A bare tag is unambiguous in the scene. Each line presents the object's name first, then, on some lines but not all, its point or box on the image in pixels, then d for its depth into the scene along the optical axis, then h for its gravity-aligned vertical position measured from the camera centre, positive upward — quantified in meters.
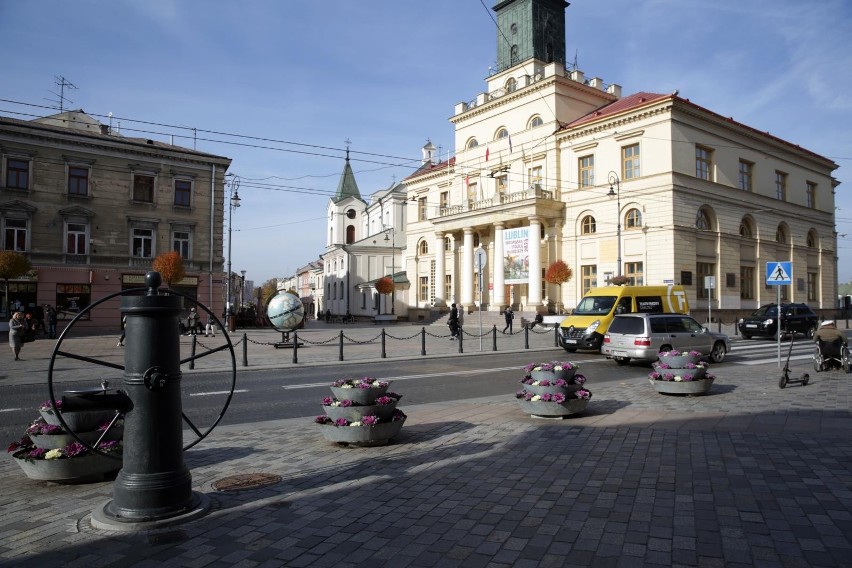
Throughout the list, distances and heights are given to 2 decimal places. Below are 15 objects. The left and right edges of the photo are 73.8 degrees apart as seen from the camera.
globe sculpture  23.75 -0.53
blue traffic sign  13.42 +0.68
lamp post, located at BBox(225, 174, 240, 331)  34.66 +6.20
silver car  15.76 -1.03
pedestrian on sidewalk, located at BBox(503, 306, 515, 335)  30.77 -0.83
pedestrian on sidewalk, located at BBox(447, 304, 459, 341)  26.97 -1.11
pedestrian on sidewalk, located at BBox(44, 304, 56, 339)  28.75 -1.02
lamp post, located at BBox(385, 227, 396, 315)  56.88 +3.25
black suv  26.36 -0.97
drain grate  5.28 -1.73
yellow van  20.34 -0.24
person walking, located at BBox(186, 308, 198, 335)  28.78 -1.00
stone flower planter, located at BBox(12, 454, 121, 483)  5.33 -1.60
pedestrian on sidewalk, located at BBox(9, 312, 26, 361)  18.28 -1.16
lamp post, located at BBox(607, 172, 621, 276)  36.03 +7.65
